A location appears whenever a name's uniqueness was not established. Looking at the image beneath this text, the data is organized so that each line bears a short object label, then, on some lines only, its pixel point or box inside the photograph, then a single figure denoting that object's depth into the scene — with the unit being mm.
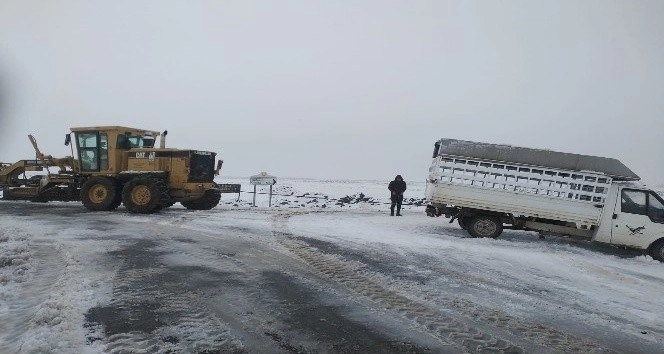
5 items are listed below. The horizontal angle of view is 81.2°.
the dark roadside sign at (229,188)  14968
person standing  16047
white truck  9875
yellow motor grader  13477
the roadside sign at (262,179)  18781
